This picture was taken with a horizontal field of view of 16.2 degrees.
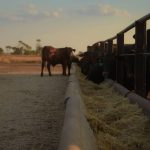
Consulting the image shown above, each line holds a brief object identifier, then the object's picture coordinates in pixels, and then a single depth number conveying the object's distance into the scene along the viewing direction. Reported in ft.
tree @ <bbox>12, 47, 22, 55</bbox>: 397.08
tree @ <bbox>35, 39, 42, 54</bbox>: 396.00
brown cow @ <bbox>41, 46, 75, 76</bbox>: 77.46
